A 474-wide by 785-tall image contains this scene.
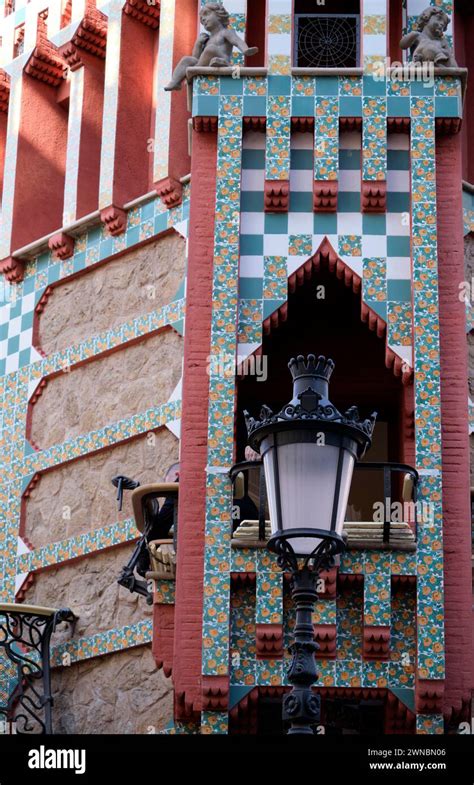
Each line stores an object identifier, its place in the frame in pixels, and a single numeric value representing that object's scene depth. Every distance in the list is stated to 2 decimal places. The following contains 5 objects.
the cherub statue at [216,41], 17.58
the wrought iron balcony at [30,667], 18.52
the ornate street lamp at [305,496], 11.37
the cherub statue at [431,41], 17.55
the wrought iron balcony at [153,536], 16.44
